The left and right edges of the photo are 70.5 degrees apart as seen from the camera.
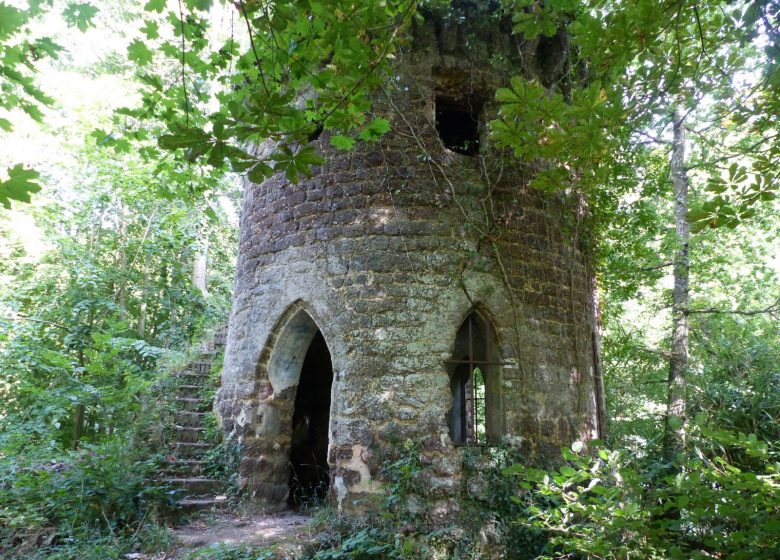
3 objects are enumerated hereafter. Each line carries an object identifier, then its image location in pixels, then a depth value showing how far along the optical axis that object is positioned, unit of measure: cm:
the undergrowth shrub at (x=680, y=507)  318
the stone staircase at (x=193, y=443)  595
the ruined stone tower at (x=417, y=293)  542
